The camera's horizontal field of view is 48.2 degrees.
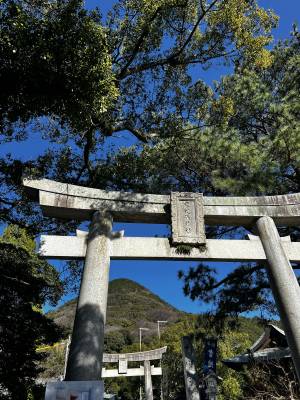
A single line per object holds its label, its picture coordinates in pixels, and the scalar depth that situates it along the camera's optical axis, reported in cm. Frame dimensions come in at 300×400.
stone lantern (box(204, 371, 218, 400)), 976
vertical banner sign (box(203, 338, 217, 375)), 973
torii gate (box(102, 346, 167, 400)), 2155
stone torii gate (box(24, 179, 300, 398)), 547
